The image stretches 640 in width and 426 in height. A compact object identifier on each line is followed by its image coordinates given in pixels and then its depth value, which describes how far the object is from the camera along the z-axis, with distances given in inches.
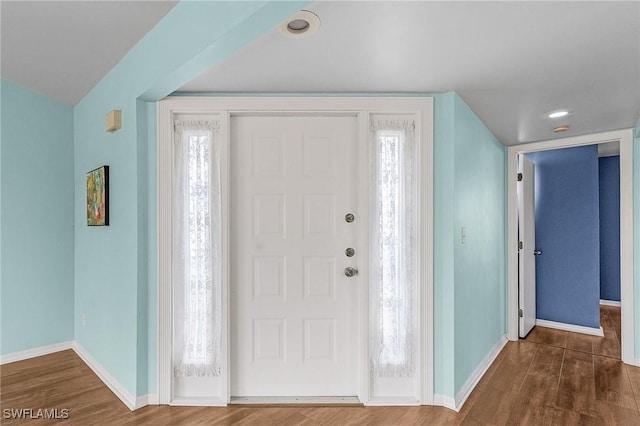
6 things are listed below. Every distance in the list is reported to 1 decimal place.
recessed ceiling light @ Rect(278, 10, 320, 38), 60.4
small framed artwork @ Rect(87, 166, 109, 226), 103.0
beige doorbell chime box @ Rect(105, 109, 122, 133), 96.7
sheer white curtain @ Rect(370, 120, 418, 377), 95.0
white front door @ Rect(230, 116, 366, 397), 96.7
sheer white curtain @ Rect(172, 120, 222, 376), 94.2
